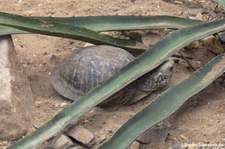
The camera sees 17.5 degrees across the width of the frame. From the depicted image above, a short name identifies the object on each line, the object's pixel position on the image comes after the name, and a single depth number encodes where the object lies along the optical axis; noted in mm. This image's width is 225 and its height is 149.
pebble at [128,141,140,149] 2774
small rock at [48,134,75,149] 2781
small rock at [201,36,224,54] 3377
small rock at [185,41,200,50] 3414
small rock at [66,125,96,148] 2813
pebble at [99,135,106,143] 2858
